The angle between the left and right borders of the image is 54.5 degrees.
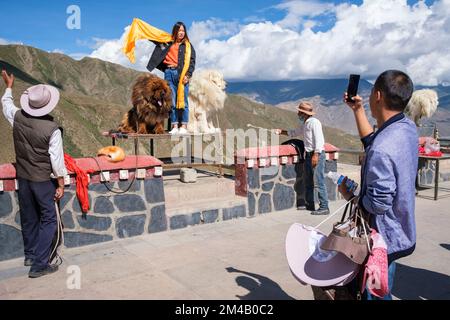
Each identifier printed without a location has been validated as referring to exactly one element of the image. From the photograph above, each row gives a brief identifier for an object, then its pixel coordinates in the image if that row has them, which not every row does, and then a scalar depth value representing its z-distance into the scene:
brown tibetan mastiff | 6.88
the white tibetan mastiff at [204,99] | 7.66
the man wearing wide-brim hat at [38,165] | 4.29
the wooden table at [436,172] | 7.96
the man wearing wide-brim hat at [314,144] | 6.59
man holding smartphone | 2.41
